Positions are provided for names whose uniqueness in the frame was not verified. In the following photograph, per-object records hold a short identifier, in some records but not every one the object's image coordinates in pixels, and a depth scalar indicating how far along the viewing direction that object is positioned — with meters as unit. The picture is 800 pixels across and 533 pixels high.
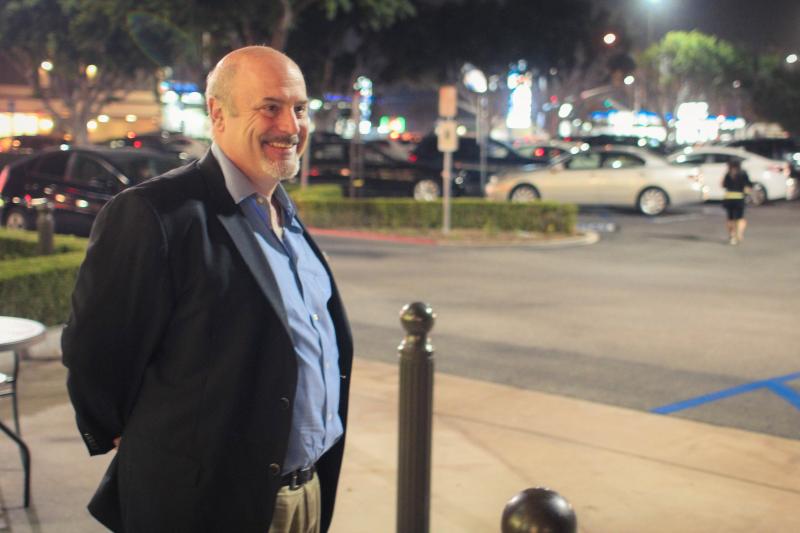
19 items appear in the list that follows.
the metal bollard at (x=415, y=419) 4.00
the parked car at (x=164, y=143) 27.45
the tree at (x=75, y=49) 28.75
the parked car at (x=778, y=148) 28.25
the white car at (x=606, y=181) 22.55
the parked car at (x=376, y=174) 25.38
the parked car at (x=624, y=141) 31.31
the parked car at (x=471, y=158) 25.97
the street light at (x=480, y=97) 22.08
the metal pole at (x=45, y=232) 9.76
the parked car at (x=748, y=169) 25.41
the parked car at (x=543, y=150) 28.89
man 2.47
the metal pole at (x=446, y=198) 17.95
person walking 16.84
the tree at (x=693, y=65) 58.81
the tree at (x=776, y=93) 52.78
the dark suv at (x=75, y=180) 14.66
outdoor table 4.26
